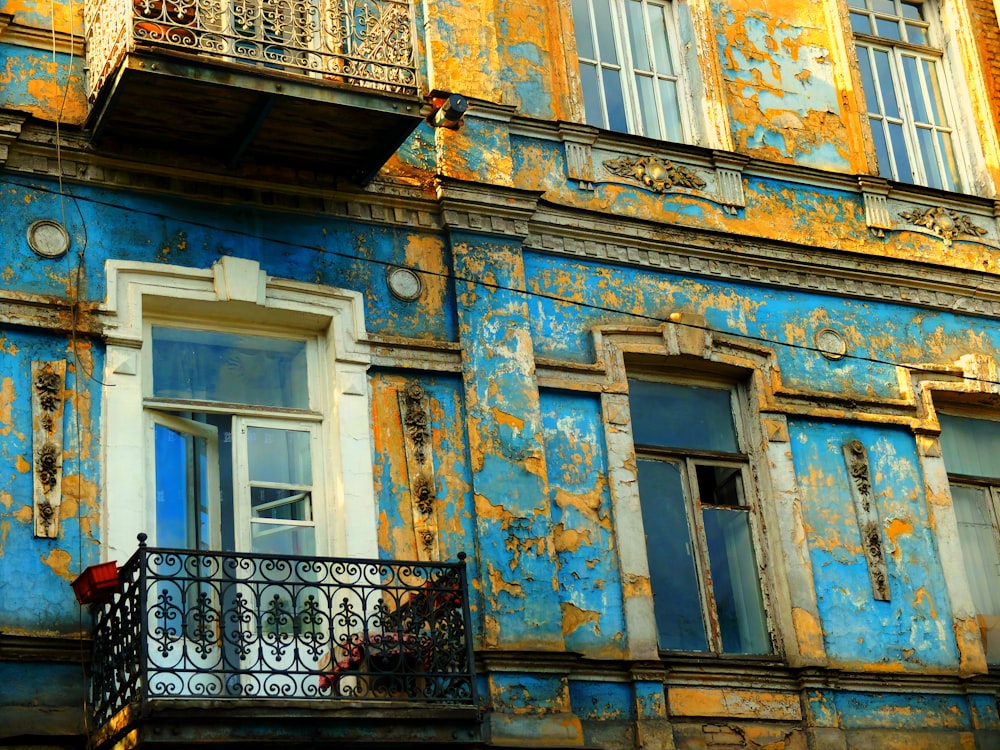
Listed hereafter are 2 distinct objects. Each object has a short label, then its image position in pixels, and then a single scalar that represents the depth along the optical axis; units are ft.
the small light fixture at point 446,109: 35.94
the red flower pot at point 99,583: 28.27
